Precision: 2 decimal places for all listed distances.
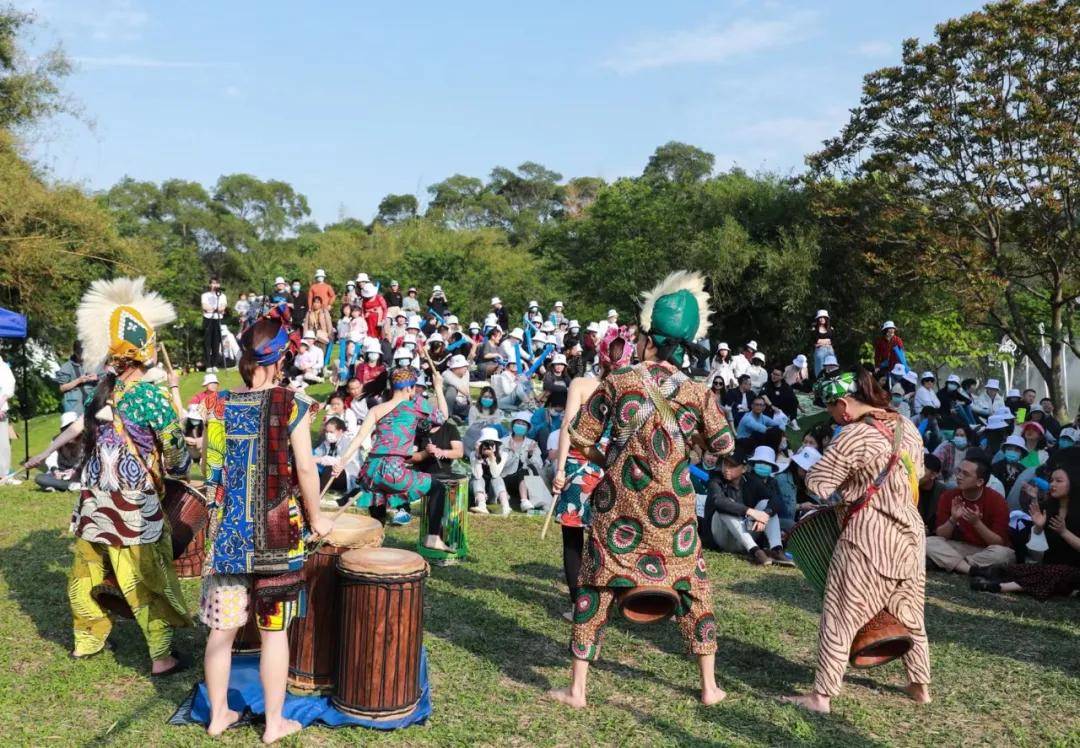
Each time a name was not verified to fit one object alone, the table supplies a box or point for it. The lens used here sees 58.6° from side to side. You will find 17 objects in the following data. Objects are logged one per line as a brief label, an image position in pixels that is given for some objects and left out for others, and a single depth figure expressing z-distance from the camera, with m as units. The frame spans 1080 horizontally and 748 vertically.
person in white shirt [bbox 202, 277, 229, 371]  20.94
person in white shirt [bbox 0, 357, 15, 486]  12.59
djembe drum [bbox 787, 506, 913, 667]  5.23
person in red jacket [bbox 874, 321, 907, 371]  17.84
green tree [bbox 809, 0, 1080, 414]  21.86
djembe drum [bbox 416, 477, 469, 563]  8.56
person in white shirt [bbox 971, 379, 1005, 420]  16.95
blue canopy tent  14.66
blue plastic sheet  4.81
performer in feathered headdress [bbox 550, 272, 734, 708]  5.05
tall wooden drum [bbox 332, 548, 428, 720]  4.90
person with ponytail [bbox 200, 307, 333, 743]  4.45
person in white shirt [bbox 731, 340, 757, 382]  19.72
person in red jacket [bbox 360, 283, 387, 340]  20.89
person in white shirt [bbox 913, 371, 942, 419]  16.11
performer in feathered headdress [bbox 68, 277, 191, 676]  5.42
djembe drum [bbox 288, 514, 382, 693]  5.16
